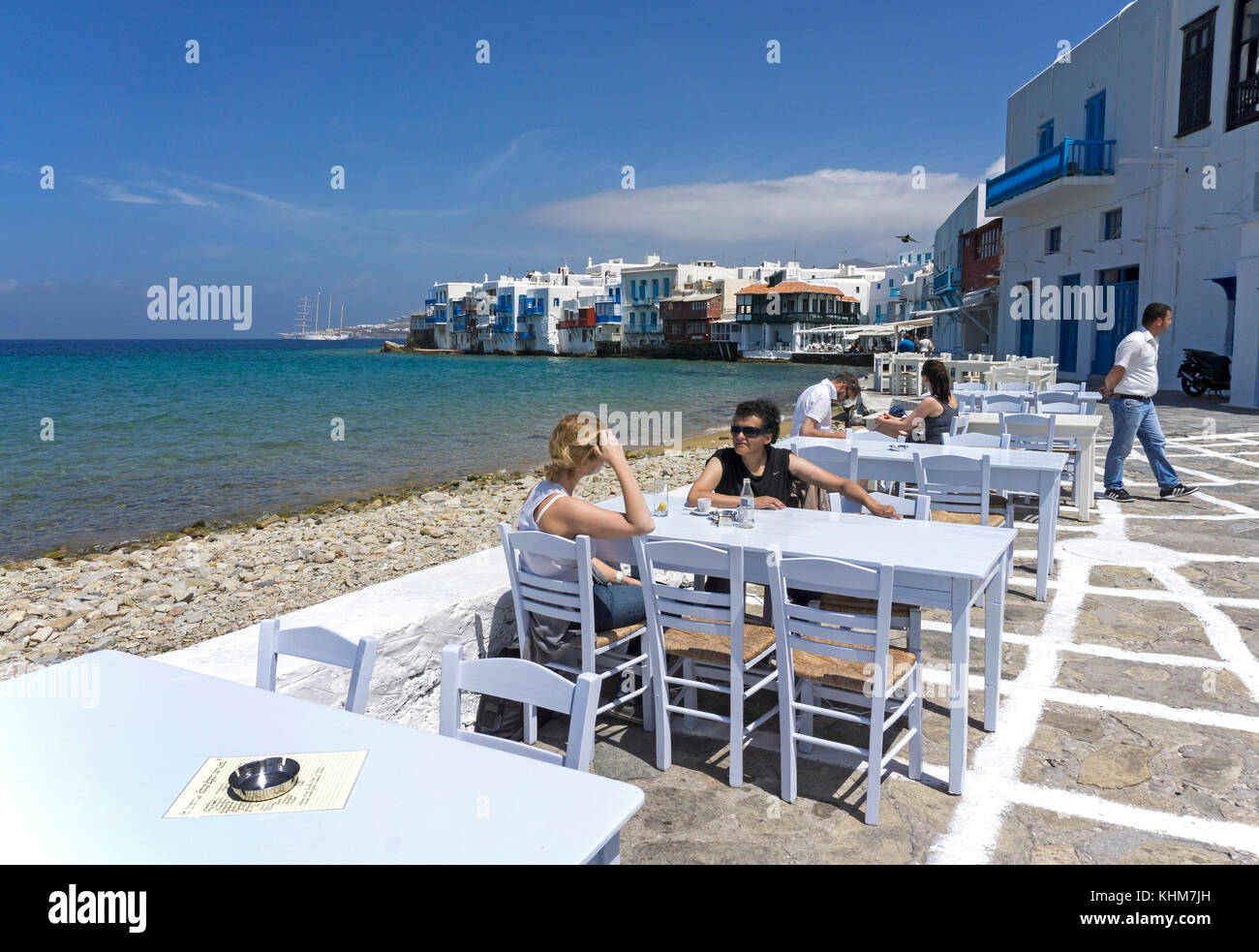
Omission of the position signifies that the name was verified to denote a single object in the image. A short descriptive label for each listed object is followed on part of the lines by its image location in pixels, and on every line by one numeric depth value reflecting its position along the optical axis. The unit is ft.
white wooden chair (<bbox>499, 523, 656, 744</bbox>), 11.30
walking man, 27.35
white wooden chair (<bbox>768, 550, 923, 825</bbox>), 9.89
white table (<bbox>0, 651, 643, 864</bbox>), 5.14
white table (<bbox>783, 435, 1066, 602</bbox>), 18.37
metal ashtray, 5.69
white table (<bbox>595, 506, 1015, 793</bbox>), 10.74
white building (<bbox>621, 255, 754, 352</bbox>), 274.57
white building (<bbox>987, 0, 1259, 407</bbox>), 55.42
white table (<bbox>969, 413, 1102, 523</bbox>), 24.95
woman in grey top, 24.36
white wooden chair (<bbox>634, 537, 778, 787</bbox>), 10.73
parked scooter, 55.88
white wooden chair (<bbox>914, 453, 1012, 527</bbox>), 18.19
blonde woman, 12.18
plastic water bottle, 13.38
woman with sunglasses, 15.30
